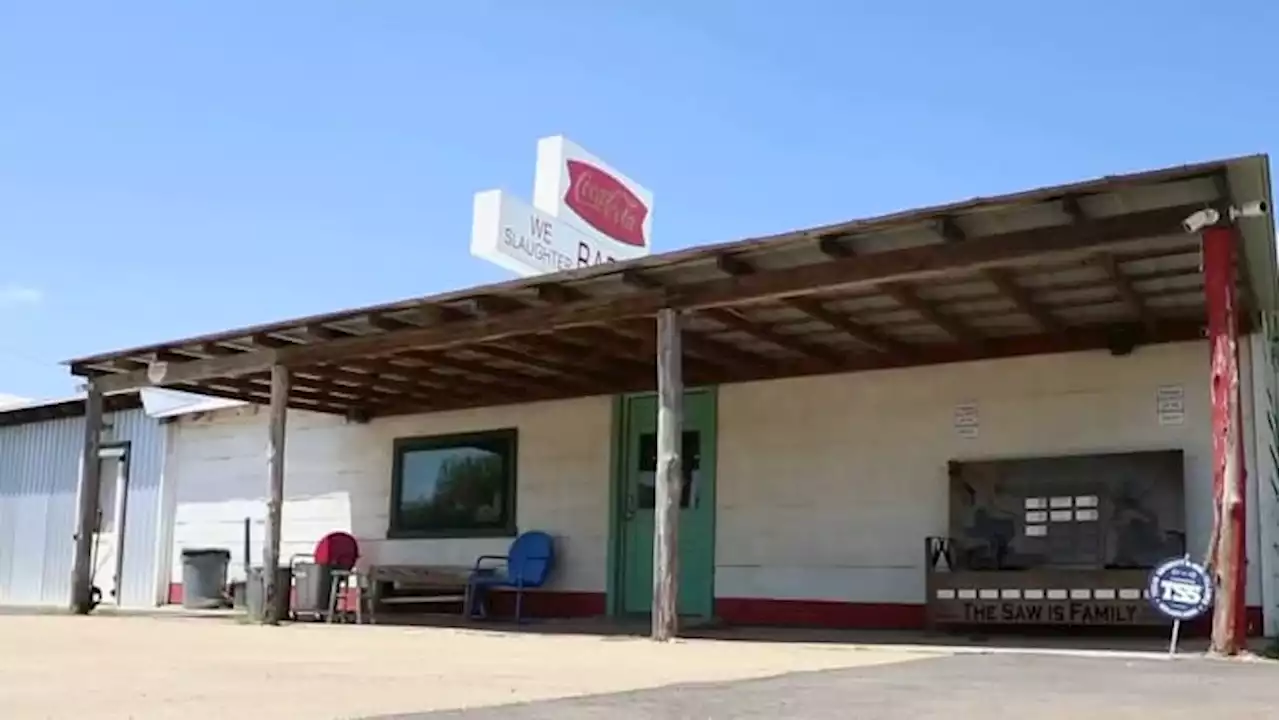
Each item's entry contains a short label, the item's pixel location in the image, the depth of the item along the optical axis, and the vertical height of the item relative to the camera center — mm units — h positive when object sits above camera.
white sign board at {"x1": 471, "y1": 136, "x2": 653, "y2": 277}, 18688 +5163
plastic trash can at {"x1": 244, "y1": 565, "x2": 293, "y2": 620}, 12078 -353
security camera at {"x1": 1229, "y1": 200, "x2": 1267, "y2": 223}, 6902 +1829
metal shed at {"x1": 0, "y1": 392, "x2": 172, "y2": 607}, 16625 +593
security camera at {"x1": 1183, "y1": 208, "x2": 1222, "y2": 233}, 6973 +1793
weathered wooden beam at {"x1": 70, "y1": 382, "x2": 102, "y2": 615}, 13414 +388
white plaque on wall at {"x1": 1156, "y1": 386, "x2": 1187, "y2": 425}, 9812 +1192
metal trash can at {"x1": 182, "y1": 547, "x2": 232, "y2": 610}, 15383 -310
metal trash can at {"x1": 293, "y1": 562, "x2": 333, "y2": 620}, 12695 -335
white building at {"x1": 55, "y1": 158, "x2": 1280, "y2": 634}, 8289 +1437
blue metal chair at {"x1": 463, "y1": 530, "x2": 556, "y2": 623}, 12867 -130
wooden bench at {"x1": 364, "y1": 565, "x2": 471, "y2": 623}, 12797 -266
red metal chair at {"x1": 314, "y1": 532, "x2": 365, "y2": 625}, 12555 -60
